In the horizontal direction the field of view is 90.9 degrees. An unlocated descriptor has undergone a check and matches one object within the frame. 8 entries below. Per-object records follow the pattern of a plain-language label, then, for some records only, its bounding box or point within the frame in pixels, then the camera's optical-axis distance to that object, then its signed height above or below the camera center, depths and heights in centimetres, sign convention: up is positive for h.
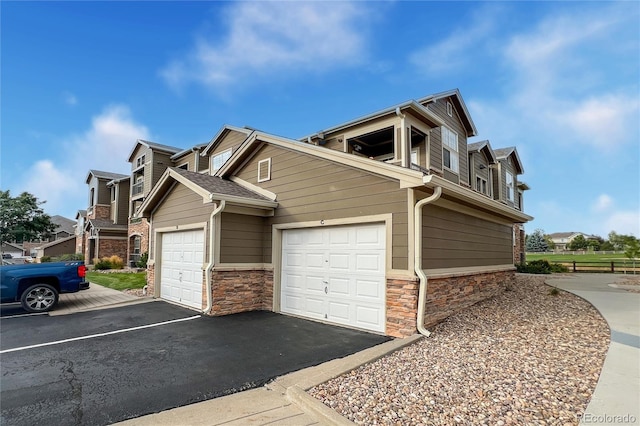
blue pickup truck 827 -149
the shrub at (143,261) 1967 -197
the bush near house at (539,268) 1978 -205
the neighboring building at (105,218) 2505 +97
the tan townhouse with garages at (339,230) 631 +6
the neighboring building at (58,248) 3303 -210
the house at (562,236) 9056 +7
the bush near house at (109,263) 2134 -236
